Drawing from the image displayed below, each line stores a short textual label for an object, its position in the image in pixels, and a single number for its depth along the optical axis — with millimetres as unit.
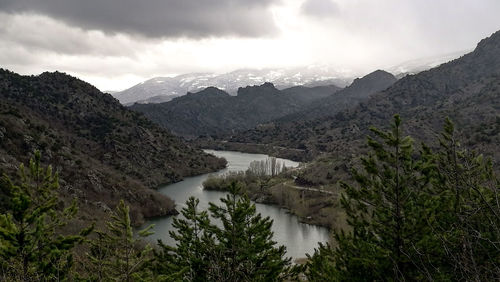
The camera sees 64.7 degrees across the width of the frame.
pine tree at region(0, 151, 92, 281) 11648
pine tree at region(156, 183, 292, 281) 20859
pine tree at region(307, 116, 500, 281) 17609
